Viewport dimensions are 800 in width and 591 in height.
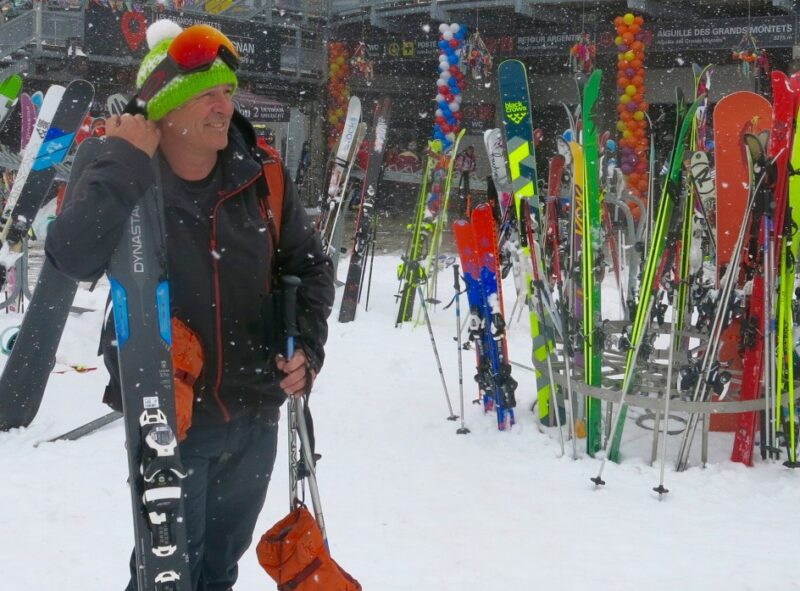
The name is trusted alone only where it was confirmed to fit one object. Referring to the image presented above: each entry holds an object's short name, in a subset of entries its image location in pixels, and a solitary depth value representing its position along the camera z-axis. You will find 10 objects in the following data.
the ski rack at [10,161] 6.81
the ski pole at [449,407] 4.61
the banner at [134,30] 14.75
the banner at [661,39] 12.92
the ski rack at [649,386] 3.72
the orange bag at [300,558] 2.05
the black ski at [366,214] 7.55
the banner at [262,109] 16.12
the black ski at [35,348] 4.16
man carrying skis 1.76
